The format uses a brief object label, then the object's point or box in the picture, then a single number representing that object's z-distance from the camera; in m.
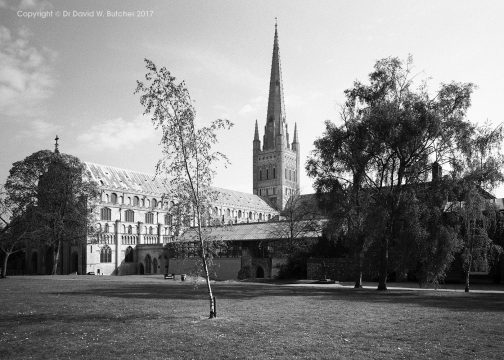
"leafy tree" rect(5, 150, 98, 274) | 50.78
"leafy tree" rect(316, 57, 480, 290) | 30.23
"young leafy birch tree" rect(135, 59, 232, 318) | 18.47
